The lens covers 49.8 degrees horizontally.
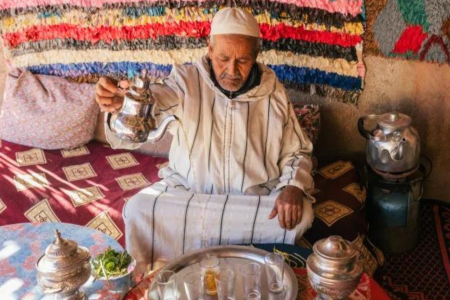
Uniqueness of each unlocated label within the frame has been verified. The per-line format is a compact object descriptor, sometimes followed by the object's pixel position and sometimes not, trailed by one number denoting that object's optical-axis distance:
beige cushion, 2.96
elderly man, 1.94
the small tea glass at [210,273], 1.40
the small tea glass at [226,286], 1.37
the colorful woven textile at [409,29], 2.56
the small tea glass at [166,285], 1.39
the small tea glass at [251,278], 1.41
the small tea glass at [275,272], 1.44
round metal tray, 1.41
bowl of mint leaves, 1.66
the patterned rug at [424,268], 2.38
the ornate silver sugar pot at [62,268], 1.45
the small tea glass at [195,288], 1.39
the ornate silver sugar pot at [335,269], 1.25
